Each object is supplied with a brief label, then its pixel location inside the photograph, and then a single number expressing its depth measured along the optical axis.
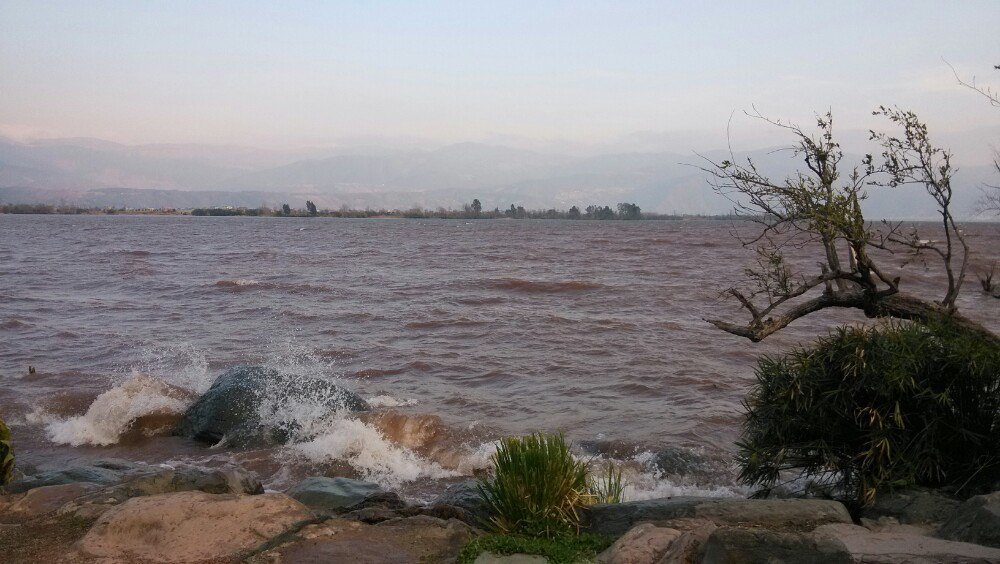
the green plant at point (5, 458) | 7.92
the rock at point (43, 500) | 6.66
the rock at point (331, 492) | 7.85
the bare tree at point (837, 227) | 7.51
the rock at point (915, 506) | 5.89
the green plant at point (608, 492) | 7.29
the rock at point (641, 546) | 5.18
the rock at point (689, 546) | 4.93
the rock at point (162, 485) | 6.65
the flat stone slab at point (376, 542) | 5.52
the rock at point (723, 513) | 5.89
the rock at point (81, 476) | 7.69
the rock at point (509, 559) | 5.27
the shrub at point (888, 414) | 6.26
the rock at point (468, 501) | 6.67
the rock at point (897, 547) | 4.75
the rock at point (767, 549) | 4.65
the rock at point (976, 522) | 5.00
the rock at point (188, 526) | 5.68
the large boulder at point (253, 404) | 11.22
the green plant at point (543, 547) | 5.35
